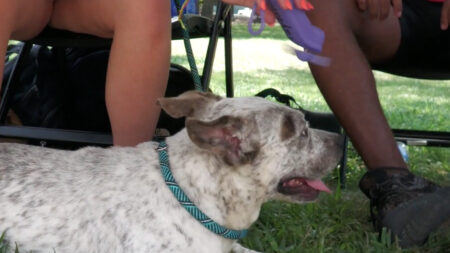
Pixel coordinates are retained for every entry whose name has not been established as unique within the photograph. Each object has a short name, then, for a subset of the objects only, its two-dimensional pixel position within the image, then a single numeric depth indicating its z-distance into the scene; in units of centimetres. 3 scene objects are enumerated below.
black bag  364
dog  217
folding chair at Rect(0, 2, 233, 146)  315
